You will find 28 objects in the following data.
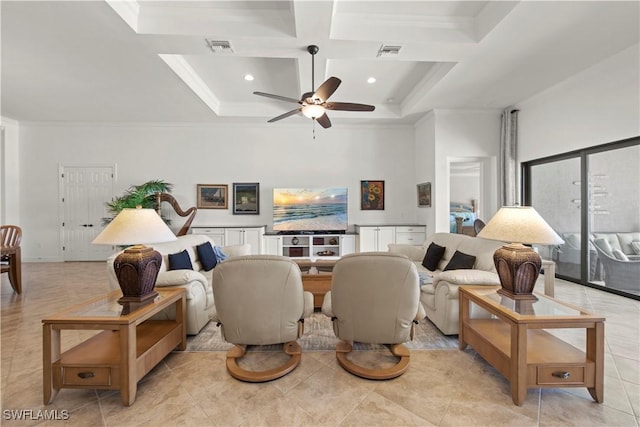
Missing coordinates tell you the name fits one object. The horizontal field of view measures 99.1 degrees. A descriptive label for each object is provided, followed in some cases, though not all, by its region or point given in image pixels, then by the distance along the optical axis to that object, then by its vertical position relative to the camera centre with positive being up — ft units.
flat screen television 19.83 +0.23
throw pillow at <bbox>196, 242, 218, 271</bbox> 12.26 -2.01
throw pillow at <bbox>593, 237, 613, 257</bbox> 13.26 -1.66
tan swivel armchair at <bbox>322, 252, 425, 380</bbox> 6.18 -2.12
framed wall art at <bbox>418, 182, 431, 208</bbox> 18.93 +1.24
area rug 8.17 -4.04
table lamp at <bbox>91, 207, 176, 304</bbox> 6.77 -1.02
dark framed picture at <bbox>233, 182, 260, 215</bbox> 21.08 +1.11
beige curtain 17.44 +3.33
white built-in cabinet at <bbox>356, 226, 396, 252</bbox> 19.34 -1.79
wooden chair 13.12 -2.12
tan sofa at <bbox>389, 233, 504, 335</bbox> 8.24 -2.14
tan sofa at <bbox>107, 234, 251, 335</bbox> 8.41 -2.52
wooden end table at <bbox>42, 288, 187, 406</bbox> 5.75 -3.22
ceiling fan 9.56 +4.23
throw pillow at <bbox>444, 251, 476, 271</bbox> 9.99 -1.87
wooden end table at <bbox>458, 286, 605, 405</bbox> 5.67 -3.17
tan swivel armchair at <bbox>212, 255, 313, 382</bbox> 6.16 -2.14
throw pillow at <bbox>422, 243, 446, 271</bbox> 12.16 -2.04
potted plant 18.51 +1.19
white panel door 20.97 +0.60
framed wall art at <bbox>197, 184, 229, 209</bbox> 20.99 +1.27
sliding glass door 12.41 -0.03
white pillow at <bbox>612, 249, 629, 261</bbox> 12.75 -2.06
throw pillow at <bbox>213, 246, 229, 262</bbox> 13.26 -2.10
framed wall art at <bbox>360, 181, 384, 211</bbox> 21.30 +1.33
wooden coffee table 11.00 -2.84
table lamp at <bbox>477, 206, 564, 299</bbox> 6.73 -0.90
